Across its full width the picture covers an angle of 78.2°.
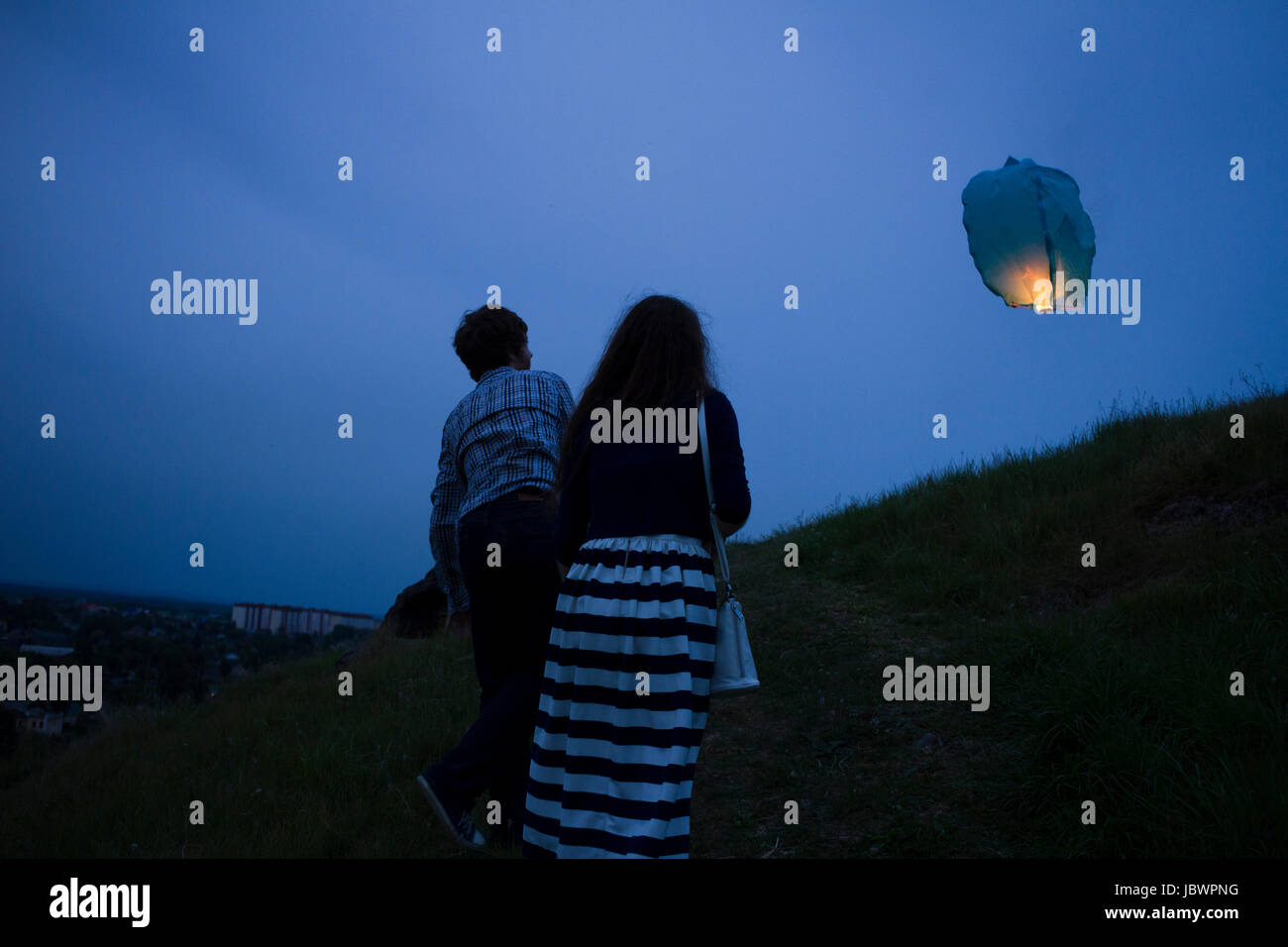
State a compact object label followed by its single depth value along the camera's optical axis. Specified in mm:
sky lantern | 6031
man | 3189
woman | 2379
